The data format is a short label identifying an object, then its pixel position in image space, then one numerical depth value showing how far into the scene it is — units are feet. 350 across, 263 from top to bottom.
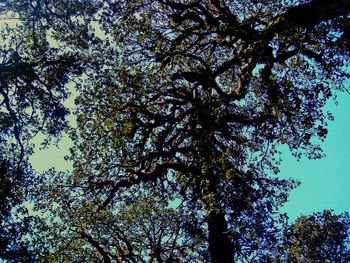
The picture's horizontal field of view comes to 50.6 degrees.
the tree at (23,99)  40.31
